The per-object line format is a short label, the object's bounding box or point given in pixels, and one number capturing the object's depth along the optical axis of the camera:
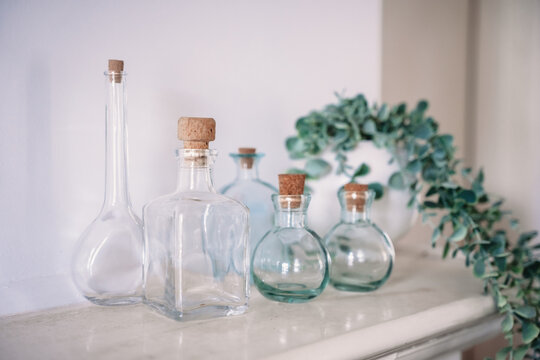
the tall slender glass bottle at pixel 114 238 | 0.56
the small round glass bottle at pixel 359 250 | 0.65
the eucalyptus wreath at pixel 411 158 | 0.73
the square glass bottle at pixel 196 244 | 0.52
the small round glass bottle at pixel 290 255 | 0.58
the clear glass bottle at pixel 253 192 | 0.70
